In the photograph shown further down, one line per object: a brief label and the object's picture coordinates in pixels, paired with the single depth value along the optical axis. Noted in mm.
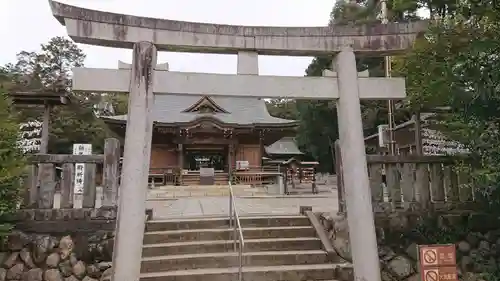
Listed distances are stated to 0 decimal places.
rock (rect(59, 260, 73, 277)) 5039
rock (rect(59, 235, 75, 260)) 5148
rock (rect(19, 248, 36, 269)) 5078
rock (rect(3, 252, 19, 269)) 5066
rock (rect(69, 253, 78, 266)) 5113
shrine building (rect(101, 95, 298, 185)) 19062
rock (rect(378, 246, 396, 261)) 5465
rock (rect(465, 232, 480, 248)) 5555
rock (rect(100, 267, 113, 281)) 4949
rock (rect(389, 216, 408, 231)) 5617
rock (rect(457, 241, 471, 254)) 5498
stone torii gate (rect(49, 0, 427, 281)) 4328
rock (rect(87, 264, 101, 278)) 5046
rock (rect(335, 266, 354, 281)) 5027
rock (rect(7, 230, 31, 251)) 5082
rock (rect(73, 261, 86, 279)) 5055
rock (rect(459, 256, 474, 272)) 5348
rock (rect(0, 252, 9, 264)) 5074
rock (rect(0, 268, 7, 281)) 4962
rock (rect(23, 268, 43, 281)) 4977
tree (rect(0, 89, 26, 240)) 4711
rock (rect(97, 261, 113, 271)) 5070
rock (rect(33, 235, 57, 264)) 5086
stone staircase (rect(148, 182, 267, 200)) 13609
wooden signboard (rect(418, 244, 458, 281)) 3762
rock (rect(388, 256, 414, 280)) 5320
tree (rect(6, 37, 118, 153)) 24969
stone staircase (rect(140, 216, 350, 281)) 5051
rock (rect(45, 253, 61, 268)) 5074
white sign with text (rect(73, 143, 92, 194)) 12334
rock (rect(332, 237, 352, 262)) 5441
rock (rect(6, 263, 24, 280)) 4988
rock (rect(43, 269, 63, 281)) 4977
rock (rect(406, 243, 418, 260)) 5440
